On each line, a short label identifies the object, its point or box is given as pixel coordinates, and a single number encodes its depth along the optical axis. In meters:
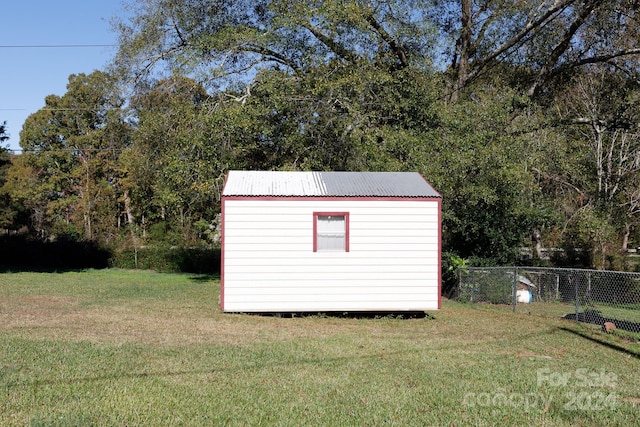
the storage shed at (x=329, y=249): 12.33
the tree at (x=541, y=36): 19.59
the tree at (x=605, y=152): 19.53
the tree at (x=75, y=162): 39.03
